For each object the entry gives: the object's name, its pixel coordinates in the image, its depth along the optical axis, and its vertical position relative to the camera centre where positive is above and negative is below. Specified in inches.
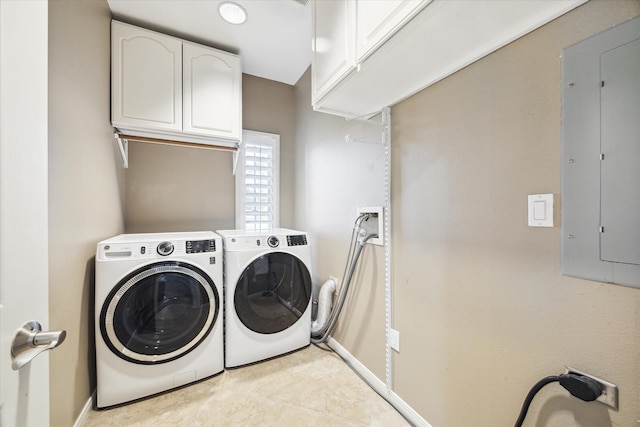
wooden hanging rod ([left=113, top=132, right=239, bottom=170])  76.1 +22.8
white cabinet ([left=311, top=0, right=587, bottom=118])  31.7 +25.2
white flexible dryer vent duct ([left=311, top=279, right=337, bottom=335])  83.3 -30.6
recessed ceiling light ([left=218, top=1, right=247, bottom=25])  69.1 +56.5
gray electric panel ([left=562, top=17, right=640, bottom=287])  26.6 +6.2
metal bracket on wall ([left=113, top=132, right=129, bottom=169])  75.2 +20.4
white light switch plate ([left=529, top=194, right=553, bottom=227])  32.9 +0.3
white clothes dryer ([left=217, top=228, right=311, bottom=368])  70.6 -24.2
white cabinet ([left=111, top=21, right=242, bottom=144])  71.5 +38.2
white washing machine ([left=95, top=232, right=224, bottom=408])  56.7 -24.6
